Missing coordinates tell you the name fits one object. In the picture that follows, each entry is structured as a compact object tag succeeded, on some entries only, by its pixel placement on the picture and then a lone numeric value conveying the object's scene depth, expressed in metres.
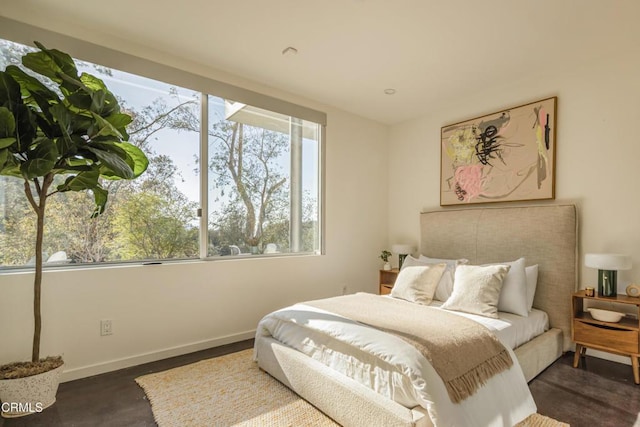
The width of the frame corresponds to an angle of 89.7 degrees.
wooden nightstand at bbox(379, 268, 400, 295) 4.02
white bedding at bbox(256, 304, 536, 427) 1.59
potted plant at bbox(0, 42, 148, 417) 1.85
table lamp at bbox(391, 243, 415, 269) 4.08
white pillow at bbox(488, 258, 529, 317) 2.69
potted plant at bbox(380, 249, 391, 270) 4.16
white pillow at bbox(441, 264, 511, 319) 2.61
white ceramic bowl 2.47
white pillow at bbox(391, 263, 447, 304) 2.98
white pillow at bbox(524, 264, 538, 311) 2.84
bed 1.70
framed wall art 3.14
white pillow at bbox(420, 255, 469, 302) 3.09
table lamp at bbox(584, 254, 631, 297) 2.44
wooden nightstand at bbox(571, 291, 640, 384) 2.36
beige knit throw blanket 1.73
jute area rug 1.93
